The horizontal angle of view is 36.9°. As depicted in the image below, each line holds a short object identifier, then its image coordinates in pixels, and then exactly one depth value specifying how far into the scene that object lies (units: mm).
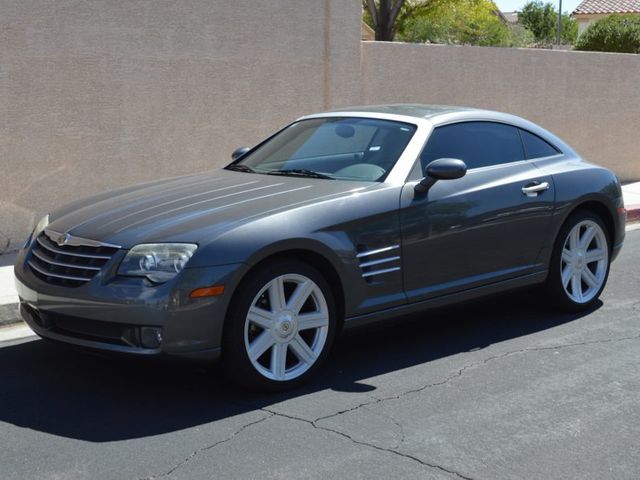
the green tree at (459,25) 42094
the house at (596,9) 54219
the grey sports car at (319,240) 4938
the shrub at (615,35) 26375
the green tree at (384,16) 33969
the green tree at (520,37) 69500
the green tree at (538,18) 102812
